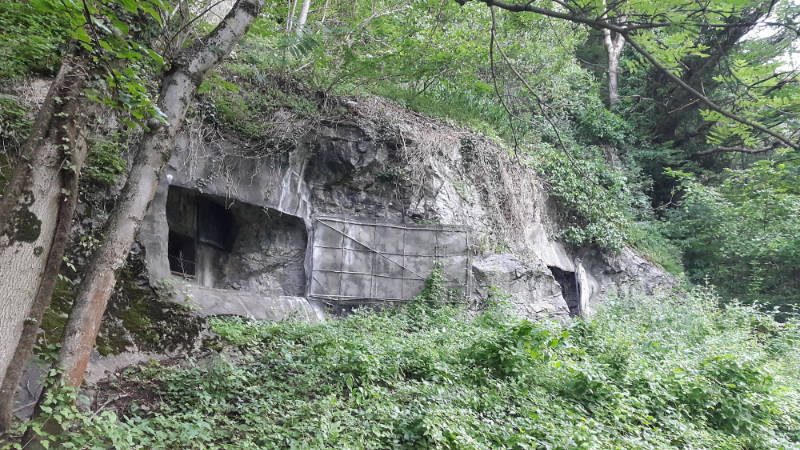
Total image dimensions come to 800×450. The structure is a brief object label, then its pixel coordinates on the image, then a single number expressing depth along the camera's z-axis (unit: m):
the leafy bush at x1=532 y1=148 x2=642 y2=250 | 12.82
